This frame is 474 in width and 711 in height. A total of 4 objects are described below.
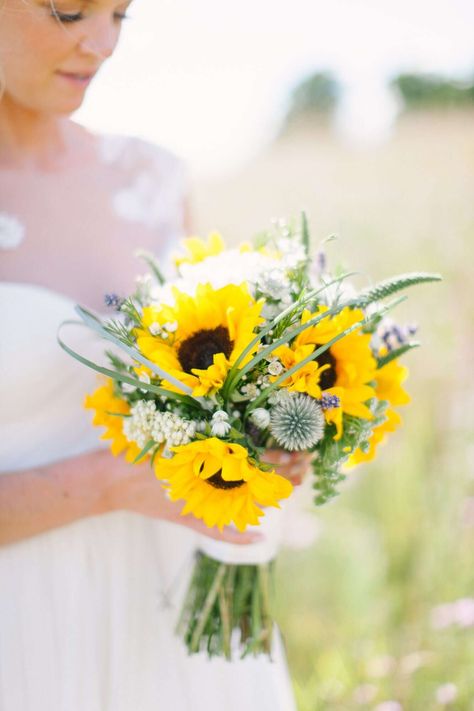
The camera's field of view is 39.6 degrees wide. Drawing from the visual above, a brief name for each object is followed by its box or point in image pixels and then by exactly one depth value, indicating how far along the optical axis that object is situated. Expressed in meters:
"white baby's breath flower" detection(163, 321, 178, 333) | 1.15
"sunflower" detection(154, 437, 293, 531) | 1.06
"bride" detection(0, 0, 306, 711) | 1.49
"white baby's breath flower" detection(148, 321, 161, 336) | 1.15
